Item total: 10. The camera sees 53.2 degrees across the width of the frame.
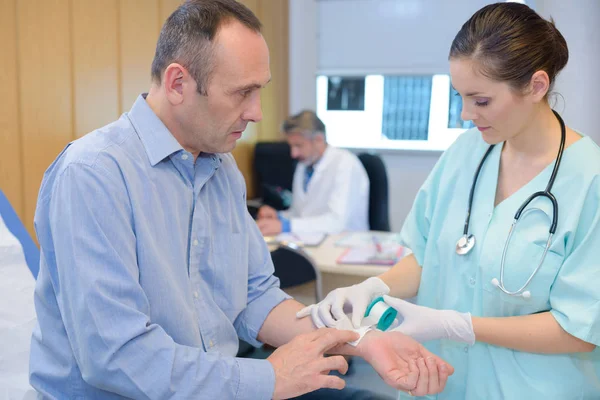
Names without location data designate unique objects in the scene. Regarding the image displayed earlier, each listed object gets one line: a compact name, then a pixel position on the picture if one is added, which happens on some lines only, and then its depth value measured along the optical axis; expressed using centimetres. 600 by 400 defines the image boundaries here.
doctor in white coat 349
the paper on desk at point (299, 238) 302
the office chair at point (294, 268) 270
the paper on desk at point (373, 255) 269
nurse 131
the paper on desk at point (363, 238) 301
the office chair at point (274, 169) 443
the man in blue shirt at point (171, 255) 110
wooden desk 263
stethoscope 132
